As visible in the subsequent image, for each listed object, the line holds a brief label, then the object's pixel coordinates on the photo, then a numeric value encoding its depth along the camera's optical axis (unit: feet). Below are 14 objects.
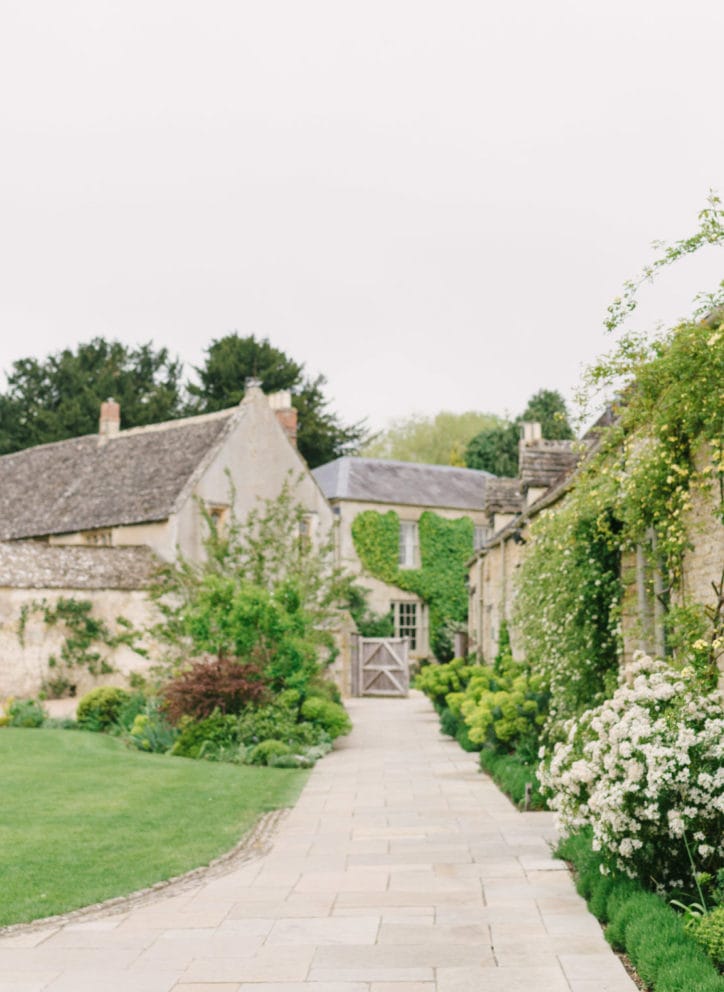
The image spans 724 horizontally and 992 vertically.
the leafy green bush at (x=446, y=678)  70.85
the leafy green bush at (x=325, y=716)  59.57
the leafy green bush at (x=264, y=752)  52.80
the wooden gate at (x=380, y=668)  107.86
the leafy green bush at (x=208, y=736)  55.36
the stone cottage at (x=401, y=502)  126.31
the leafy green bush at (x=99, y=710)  68.92
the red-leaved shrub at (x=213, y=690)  57.16
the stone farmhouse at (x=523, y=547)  29.45
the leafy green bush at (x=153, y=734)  58.39
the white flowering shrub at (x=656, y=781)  21.40
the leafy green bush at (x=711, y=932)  17.65
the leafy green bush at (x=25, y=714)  70.23
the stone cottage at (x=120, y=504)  79.66
